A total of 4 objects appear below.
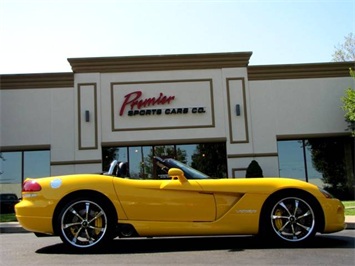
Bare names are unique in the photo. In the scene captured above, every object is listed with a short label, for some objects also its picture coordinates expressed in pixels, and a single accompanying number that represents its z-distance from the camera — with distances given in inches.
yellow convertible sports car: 197.2
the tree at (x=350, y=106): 619.8
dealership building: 655.8
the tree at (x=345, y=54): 1155.9
